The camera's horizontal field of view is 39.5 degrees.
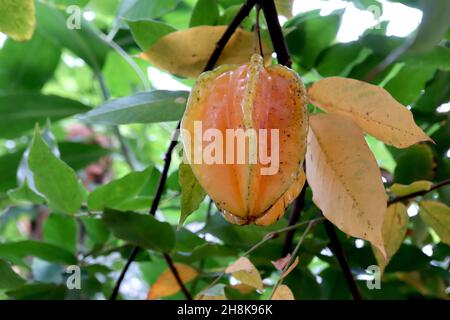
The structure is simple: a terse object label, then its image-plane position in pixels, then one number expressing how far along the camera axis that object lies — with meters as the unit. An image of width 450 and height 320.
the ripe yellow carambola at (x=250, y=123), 0.41
